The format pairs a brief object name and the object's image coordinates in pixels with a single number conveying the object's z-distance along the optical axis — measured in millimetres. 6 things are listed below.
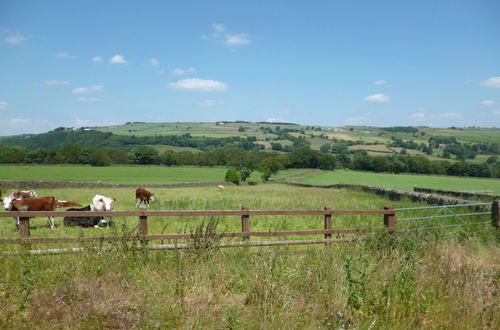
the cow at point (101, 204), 13736
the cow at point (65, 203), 17172
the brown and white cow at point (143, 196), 21688
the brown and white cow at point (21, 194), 14588
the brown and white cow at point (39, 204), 11812
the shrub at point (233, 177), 49794
